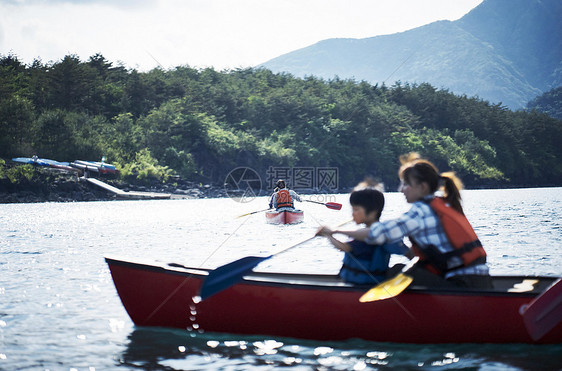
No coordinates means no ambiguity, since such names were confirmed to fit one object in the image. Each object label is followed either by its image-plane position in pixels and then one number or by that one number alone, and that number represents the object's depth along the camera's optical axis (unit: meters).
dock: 49.50
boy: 5.70
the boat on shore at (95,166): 51.41
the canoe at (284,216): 20.11
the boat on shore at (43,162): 47.53
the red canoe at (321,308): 5.43
